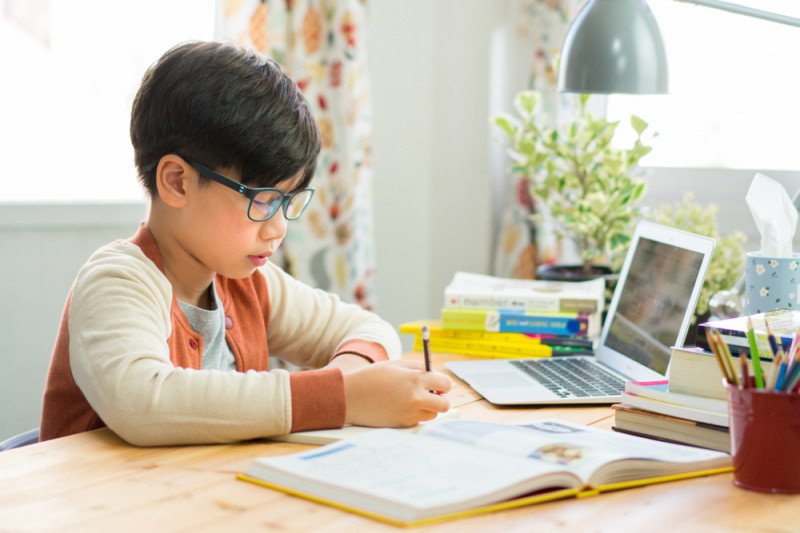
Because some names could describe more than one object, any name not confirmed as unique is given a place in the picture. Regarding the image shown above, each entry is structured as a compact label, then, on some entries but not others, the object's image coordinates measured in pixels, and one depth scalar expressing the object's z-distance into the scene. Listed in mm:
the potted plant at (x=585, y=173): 1984
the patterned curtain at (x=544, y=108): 2594
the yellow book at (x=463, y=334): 1750
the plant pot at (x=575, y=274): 1946
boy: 1174
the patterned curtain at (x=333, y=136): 2516
